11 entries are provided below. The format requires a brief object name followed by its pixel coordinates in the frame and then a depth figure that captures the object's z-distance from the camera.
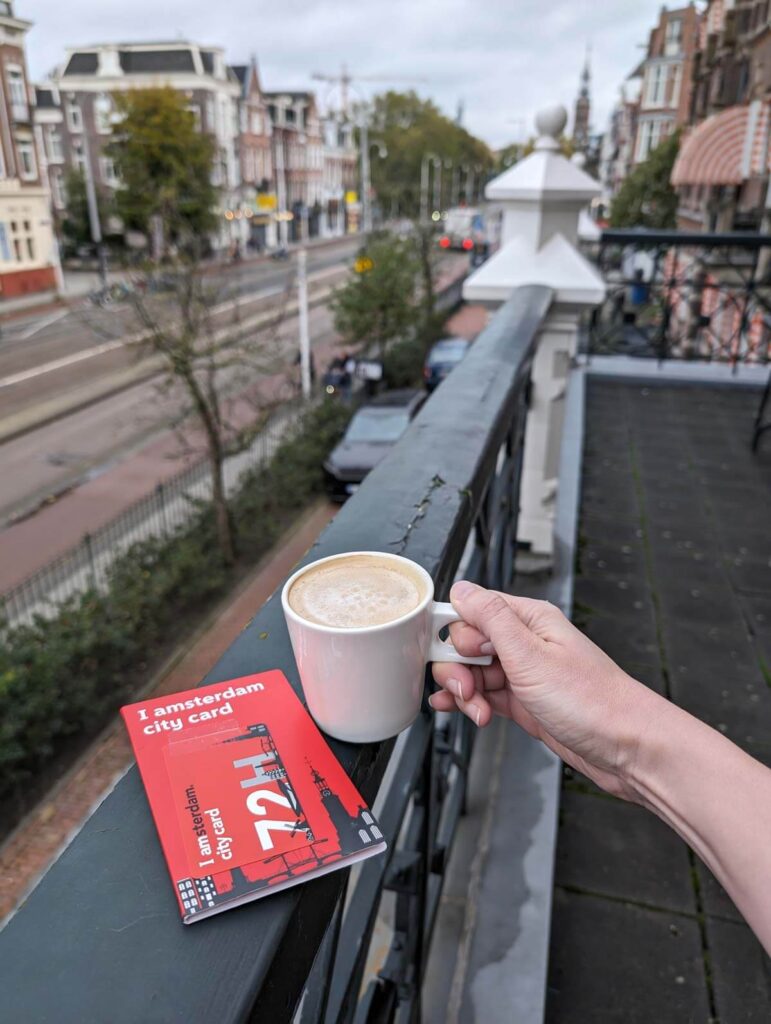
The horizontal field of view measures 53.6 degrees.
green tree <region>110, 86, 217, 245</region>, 35.78
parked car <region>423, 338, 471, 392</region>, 20.61
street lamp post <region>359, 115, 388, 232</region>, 50.84
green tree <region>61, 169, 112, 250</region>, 41.44
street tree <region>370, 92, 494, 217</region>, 74.75
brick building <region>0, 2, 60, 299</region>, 29.55
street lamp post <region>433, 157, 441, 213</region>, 77.90
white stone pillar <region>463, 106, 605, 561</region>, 3.58
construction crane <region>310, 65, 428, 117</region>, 68.75
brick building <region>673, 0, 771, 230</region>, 15.87
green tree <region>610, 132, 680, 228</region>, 31.89
